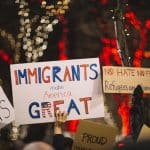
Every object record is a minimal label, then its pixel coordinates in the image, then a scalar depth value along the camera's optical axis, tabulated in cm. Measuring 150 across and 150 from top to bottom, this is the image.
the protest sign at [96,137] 490
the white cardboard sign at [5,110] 533
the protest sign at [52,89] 538
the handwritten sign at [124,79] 544
